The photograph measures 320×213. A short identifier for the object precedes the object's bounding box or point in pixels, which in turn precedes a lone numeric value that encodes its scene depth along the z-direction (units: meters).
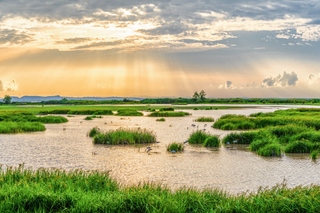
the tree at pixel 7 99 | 176.88
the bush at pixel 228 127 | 36.84
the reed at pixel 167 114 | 66.51
